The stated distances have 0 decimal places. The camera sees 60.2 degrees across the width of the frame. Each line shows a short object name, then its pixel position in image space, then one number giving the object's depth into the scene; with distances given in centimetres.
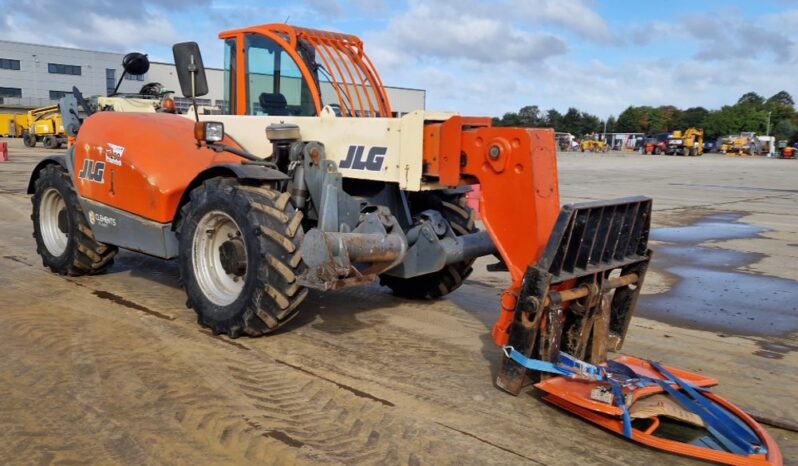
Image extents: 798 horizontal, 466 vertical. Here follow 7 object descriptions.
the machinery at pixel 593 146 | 7325
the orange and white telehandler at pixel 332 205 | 416
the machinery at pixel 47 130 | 3621
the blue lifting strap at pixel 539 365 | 394
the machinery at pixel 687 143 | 6437
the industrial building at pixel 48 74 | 6850
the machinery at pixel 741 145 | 7144
